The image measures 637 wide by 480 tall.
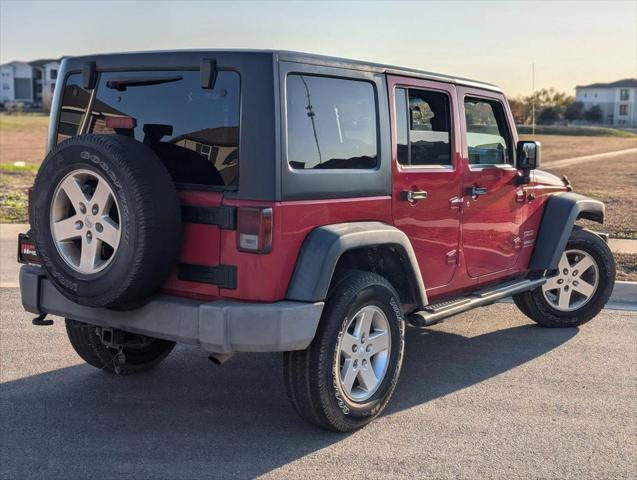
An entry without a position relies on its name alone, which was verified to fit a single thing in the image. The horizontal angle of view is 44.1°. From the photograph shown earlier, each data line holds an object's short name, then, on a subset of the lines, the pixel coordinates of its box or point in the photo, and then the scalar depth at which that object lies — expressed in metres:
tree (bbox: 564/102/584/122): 90.36
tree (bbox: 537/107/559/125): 81.12
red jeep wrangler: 3.94
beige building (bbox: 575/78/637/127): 100.25
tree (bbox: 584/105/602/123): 95.31
